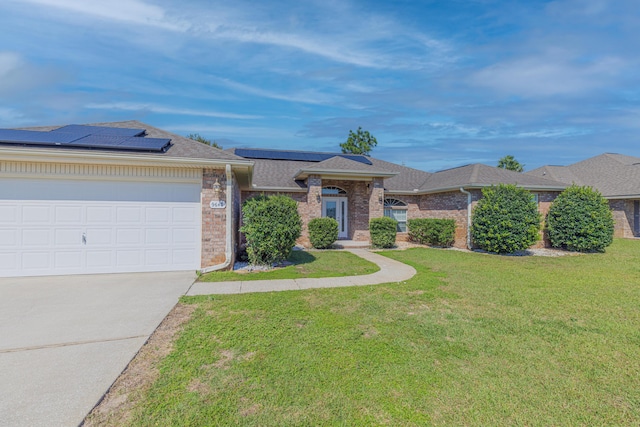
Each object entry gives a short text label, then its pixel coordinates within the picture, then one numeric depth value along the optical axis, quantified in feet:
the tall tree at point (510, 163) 123.95
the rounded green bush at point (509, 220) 38.73
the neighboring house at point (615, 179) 61.11
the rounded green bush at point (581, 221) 40.93
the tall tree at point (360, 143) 120.70
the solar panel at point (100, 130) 27.68
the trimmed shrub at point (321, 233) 42.96
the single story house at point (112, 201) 23.25
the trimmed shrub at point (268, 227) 27.40
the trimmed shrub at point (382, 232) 44.63
